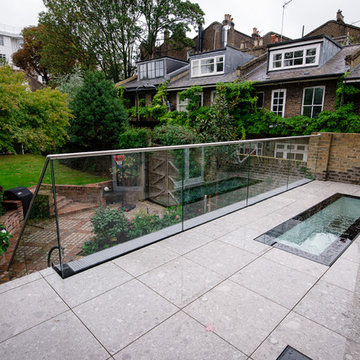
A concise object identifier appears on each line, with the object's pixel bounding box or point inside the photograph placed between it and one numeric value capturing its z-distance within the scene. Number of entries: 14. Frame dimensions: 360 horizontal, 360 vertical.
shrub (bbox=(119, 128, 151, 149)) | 14.76
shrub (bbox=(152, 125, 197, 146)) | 11.87
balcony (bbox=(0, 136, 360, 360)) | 1.93
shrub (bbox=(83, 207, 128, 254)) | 3.15
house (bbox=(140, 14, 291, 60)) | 26.80
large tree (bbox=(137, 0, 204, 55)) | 25.12
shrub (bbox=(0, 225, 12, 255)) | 5.04
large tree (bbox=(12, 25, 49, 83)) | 35.66
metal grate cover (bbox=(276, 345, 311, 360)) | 1.80
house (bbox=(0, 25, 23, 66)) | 45.10
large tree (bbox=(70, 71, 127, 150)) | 14.85
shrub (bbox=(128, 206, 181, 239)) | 3.44
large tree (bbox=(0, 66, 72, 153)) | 7.44
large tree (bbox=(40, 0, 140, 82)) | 23.55
